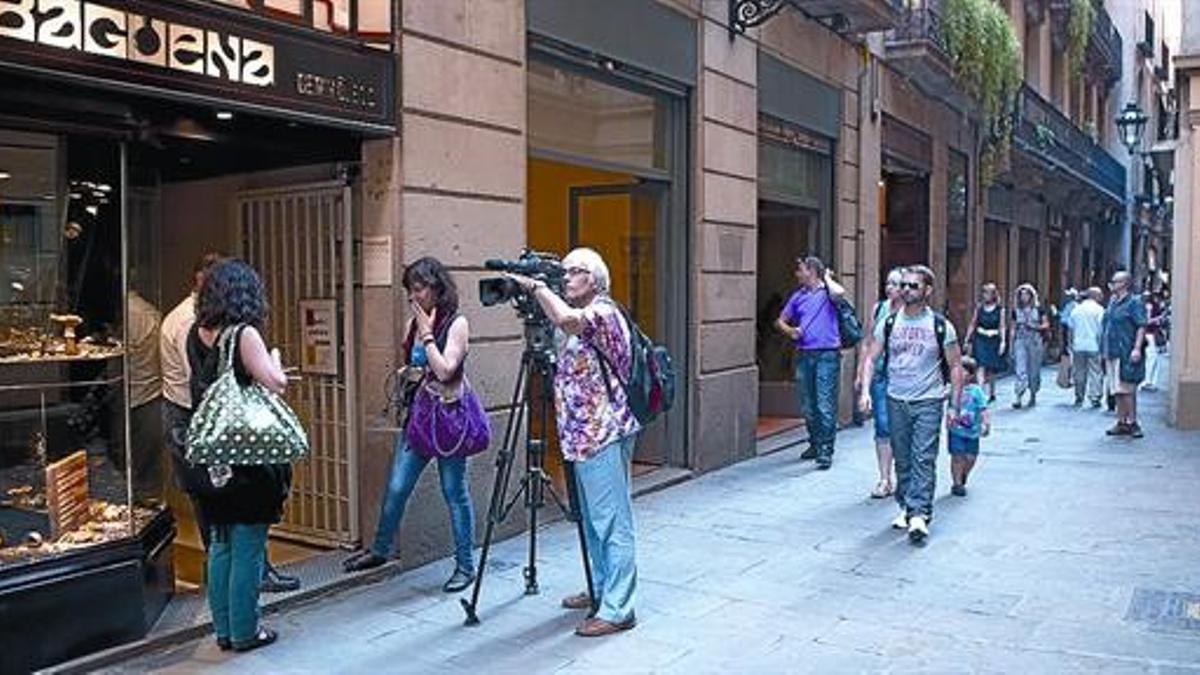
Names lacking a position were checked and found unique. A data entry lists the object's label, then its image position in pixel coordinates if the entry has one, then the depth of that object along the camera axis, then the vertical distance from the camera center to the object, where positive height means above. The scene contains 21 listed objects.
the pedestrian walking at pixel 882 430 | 8.91 -1.09
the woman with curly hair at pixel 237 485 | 4.96 -0.83
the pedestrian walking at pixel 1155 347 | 20.25 -1.14
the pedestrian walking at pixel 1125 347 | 12.70 -0.66
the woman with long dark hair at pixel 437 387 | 5.93 -0.50
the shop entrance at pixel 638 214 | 9.29 +0.67
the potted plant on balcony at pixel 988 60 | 16.06 +3.38
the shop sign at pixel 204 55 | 4.69 +1.08
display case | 5.07 -0.53
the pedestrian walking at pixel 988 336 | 14.88 -0.59
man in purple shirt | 10.29 -0.53
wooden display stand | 5.26 -0.92
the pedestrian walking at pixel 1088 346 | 15.27 -0.75
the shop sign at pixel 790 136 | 11.37 +1.59
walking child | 9.02 -1.11
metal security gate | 6.82 -0.20
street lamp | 19.75 +2.89
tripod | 5.71 -0.91
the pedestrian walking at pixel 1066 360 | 17.89 -1.10
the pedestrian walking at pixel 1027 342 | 15.81 -0.71
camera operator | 5.48 -0.64
